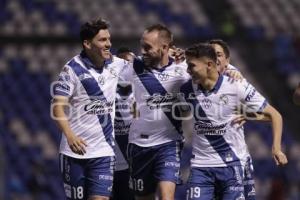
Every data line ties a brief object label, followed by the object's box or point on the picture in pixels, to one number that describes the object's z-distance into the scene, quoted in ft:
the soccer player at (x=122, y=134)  62.54
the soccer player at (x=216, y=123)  55.72
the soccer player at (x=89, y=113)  56.90
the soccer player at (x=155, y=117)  58.29
